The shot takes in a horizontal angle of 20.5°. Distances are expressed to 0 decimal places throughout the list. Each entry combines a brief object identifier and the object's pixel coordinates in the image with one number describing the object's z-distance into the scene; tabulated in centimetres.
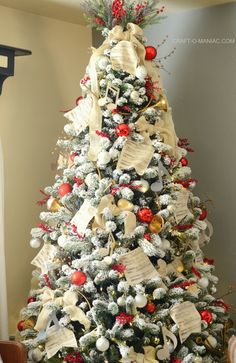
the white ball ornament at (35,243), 311
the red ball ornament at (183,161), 318
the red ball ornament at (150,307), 282
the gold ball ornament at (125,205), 284
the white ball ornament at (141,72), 290
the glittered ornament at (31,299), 317
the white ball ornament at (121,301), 278
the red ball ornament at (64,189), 300
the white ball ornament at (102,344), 273
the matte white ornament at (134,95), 290
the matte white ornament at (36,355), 292
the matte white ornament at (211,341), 301
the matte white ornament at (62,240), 293
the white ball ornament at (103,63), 295
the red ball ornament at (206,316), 298
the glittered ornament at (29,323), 308
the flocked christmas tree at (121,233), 281
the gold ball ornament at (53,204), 309
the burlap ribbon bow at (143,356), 275
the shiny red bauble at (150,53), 303
